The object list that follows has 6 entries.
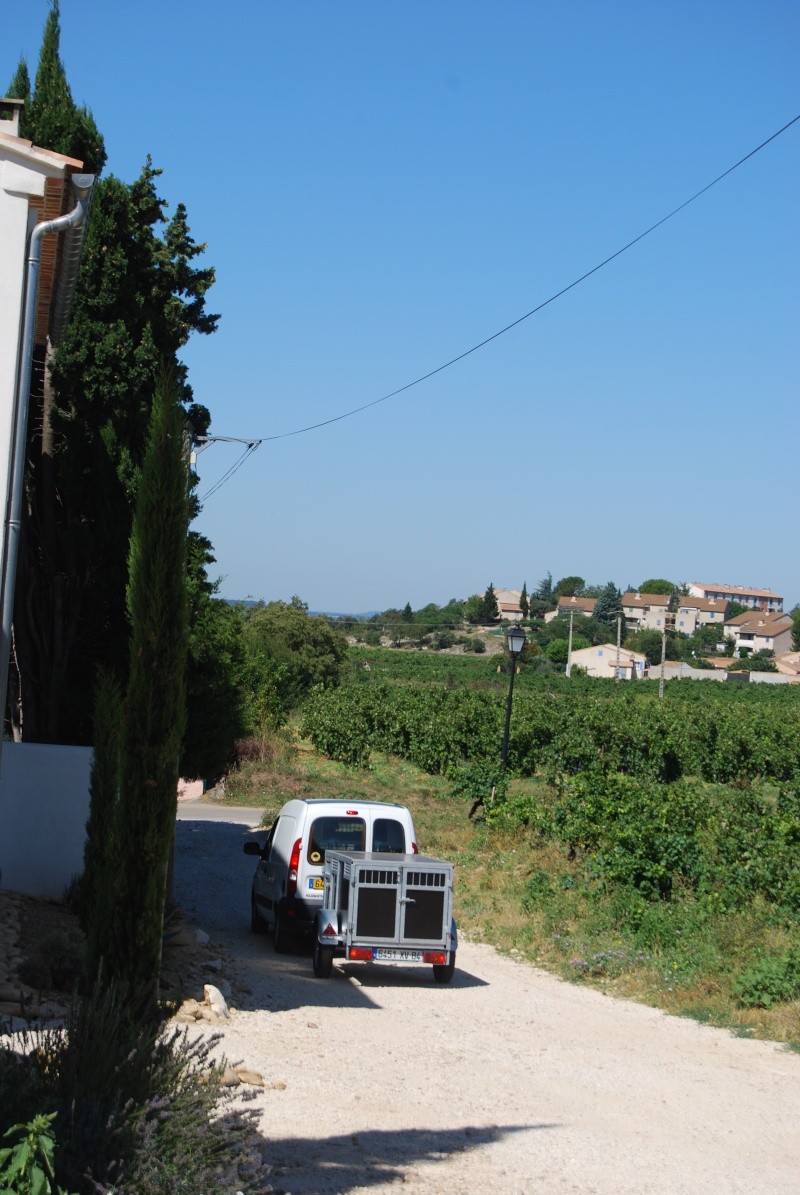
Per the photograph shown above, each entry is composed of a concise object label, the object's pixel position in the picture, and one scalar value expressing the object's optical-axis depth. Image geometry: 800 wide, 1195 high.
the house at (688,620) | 192.50
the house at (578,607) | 190.50
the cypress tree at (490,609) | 174.62
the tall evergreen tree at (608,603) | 172.00
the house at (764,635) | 174.62
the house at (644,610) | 174.62
